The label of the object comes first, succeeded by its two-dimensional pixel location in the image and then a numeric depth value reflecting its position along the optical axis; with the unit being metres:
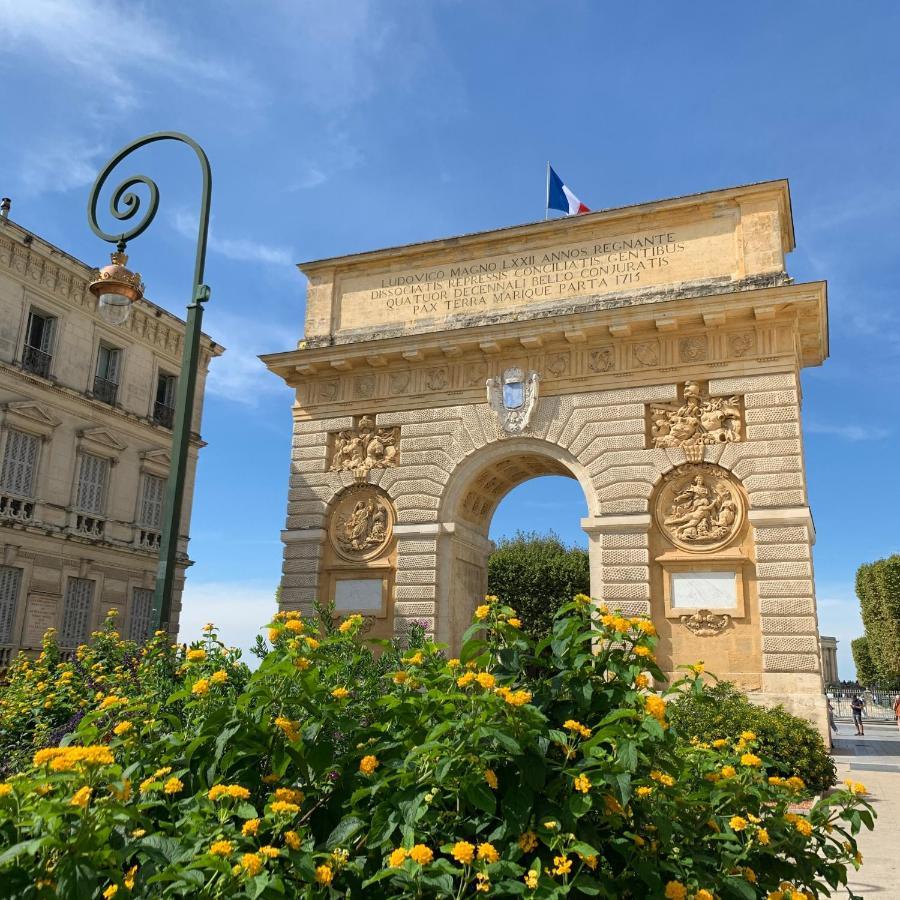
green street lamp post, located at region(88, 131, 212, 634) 7.64
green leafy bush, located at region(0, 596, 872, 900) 2.81
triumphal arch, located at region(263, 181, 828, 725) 15.30
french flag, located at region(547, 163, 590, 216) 20.12
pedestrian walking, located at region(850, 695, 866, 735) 29.39
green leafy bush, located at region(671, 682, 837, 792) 11.85
